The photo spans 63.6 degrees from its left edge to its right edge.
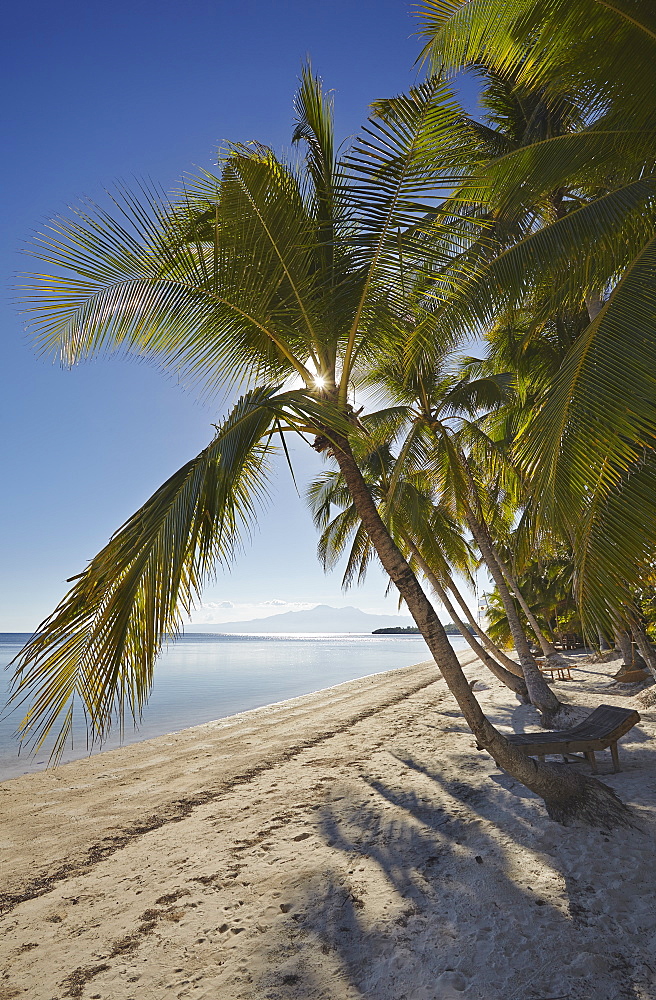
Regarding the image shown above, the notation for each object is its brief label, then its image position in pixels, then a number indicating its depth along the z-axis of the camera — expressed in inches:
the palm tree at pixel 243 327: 117.0
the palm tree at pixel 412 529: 447.8
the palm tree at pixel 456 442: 358.6
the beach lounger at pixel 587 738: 211.8
